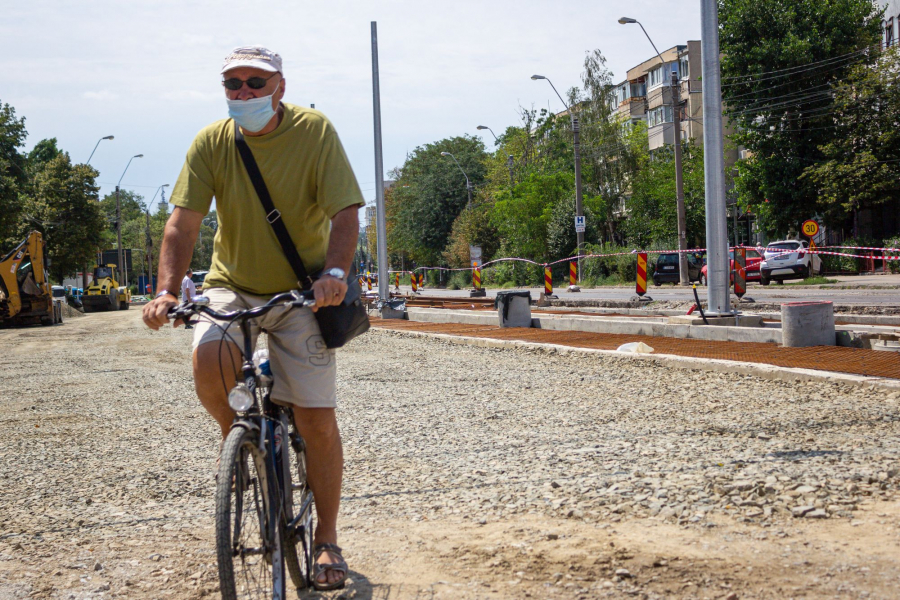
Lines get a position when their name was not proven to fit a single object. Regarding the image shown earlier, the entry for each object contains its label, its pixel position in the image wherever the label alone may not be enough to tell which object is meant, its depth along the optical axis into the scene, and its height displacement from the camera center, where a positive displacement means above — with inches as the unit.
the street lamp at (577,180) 1498.4 +154.0
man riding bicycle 123.8 +8.0
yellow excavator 1112.2 +2.0
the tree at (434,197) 2945.4 +258.9
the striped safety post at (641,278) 884.0 -12.0
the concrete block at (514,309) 635.5 -27.8
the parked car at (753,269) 1267.2 -9.0
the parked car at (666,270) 1494.8 -8.1
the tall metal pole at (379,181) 905.5 +97.1
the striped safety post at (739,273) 675.1 -8.6
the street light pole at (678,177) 1312.7 +131.7
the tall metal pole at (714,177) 483.2 +47.3
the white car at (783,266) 1208.2 -6.8
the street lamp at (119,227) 2269.4 +149.8
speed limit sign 1373.0 +49.5
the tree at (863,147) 1370.6 +178.7
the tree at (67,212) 2039.9 +177.2
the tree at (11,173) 1277.1 +257.9
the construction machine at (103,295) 1706.4 -18.3
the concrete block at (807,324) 389.7 -28.7
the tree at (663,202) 2036.2 +154.1
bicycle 106.7 -27.1
